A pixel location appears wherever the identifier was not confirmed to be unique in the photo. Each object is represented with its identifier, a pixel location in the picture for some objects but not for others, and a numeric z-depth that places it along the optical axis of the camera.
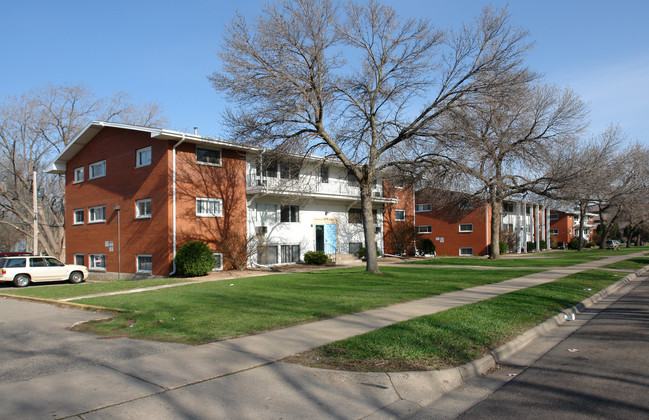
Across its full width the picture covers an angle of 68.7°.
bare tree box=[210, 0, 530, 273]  16.98
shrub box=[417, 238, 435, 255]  38.25
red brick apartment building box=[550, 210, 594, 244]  72.00
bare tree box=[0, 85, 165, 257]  41.00
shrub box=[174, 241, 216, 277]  21.81
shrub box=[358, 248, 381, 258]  32.41
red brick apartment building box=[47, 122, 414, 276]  23.28
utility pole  30.09
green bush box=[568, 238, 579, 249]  65.56
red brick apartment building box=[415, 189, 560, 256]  44.75
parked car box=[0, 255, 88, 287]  21.62
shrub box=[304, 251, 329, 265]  27.67
